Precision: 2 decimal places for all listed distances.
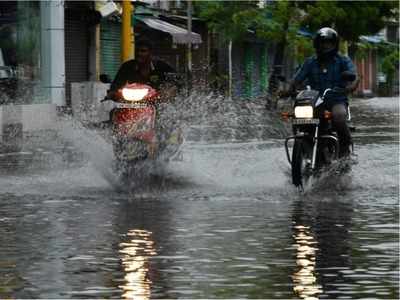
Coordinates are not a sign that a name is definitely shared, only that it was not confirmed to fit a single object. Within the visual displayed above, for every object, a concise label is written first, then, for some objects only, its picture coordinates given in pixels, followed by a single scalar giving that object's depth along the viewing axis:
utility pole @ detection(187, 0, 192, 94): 46.85
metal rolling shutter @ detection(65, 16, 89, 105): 42.25
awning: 46.97
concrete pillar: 33.62
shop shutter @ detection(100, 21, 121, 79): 45.72
